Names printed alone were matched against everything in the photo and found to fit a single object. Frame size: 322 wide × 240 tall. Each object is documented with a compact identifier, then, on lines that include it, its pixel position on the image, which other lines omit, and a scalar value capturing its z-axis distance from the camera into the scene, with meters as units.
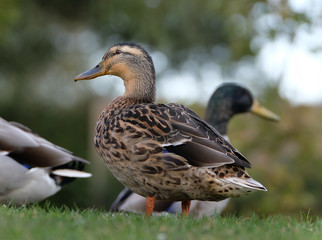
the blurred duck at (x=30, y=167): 9.40
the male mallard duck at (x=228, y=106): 12.35
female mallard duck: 6.89
